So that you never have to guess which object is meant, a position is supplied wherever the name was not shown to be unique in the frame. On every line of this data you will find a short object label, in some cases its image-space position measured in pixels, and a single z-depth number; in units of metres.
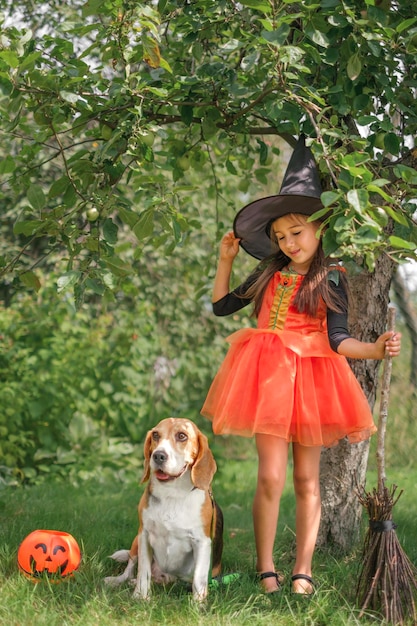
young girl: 3.02
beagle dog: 2.86
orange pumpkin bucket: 3.00
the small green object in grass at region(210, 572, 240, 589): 3.02
